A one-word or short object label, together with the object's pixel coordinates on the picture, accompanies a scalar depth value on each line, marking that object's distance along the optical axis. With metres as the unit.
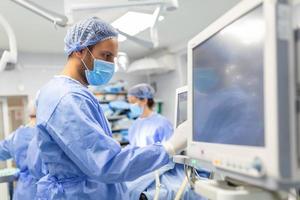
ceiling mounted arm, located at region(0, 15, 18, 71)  1.84
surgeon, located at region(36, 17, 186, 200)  0.98
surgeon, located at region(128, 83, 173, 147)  2.95
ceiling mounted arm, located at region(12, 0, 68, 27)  1.67
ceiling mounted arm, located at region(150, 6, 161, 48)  1.78
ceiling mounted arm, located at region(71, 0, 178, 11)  1.57
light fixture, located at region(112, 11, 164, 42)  3.17
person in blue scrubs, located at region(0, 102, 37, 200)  2.71
